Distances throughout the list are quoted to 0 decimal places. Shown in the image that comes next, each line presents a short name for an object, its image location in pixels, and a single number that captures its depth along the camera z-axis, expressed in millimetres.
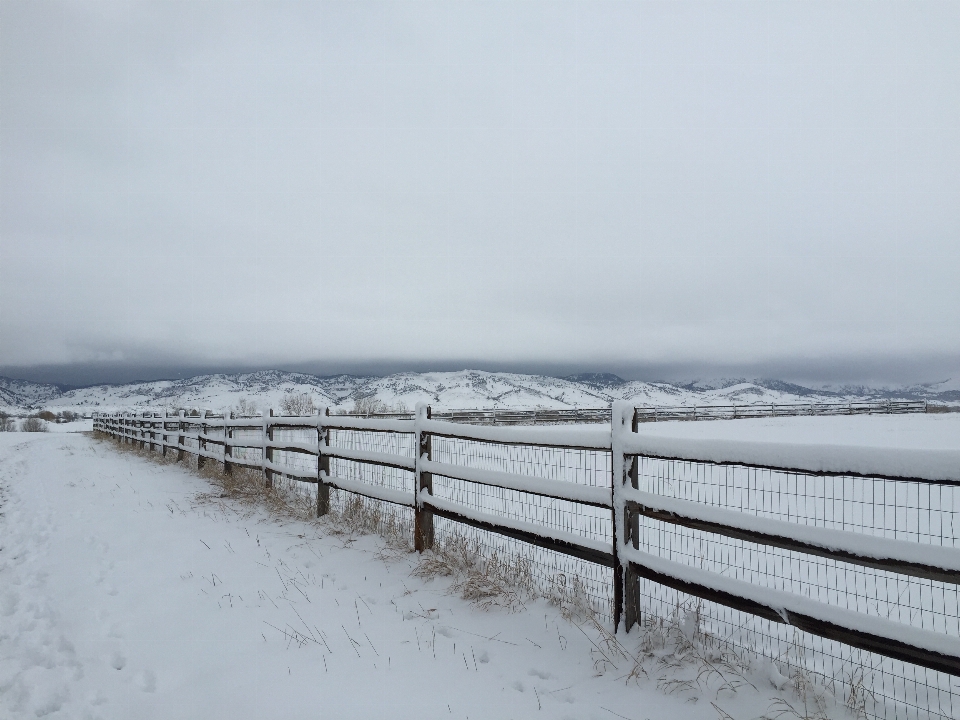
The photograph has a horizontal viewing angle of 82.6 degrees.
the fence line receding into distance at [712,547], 2834
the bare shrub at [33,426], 68962
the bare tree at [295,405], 45050
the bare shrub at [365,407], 38250
